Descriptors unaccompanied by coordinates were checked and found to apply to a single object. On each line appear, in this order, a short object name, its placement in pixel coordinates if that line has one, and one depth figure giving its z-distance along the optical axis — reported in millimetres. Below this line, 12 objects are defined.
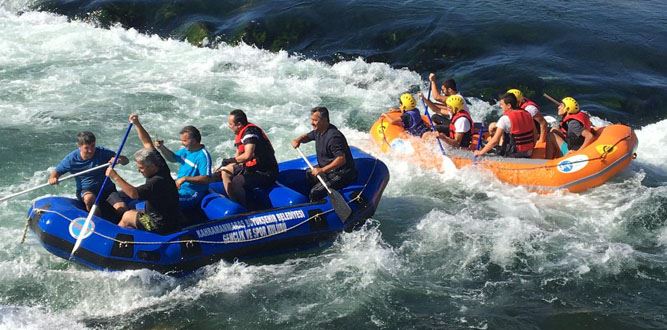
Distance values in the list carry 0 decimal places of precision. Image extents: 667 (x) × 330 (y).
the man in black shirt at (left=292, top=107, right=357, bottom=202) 8555
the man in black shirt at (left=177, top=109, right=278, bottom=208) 8547
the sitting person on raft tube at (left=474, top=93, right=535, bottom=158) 10336
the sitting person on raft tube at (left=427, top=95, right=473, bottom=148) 10805
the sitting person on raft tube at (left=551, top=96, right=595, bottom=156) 10516
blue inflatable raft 7664
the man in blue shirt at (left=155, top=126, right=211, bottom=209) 8352
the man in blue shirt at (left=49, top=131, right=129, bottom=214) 7996
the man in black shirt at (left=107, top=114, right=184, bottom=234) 7176
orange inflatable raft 10156
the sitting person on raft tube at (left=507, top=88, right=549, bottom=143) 10797
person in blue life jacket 11594
